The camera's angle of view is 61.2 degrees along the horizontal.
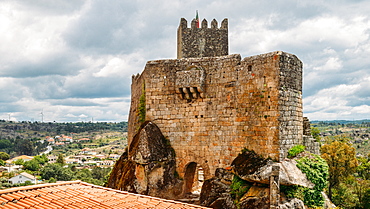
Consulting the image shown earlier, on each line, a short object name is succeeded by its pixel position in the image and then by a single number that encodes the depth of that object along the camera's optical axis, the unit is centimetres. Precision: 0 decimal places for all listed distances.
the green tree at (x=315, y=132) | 3175
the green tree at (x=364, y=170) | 3911
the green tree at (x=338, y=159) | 2953
